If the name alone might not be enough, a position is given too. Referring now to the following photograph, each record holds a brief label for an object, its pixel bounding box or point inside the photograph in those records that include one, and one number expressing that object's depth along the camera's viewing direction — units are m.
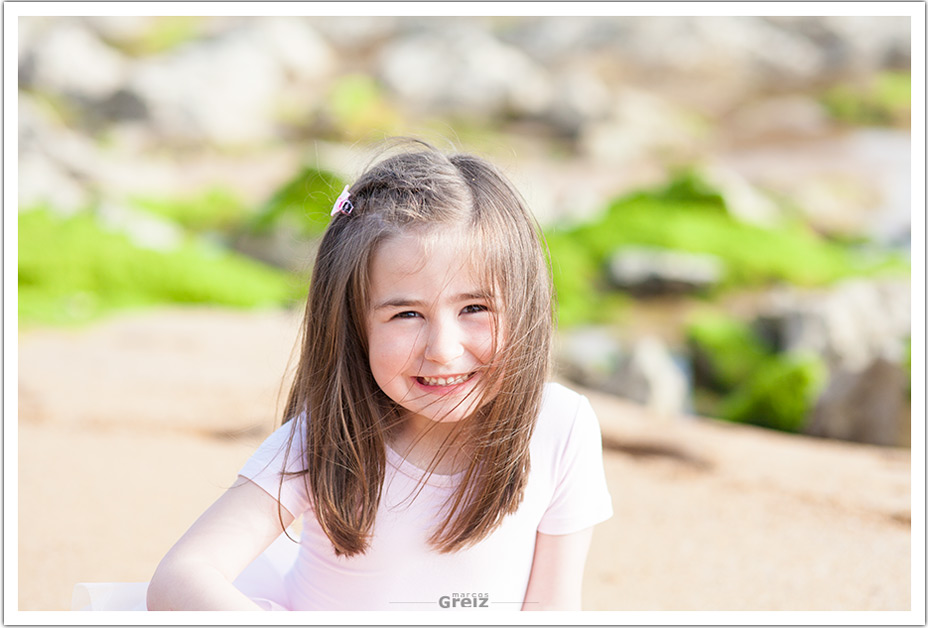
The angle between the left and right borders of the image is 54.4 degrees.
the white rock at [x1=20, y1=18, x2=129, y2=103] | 13.38
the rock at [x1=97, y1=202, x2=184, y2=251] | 8.39
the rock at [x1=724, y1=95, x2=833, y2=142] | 12.90
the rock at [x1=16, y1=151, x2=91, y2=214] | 9.11
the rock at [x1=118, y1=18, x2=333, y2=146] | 13.18
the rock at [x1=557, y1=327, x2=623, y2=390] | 6.39
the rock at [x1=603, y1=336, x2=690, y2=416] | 5.90
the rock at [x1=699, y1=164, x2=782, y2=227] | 9.65
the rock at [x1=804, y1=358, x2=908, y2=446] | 4.70
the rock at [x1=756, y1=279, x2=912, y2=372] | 6.55
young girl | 1.63
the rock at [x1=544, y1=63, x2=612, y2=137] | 12.82
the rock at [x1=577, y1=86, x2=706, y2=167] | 12.48
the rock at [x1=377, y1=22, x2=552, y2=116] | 13.49
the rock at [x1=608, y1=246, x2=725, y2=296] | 8.36
